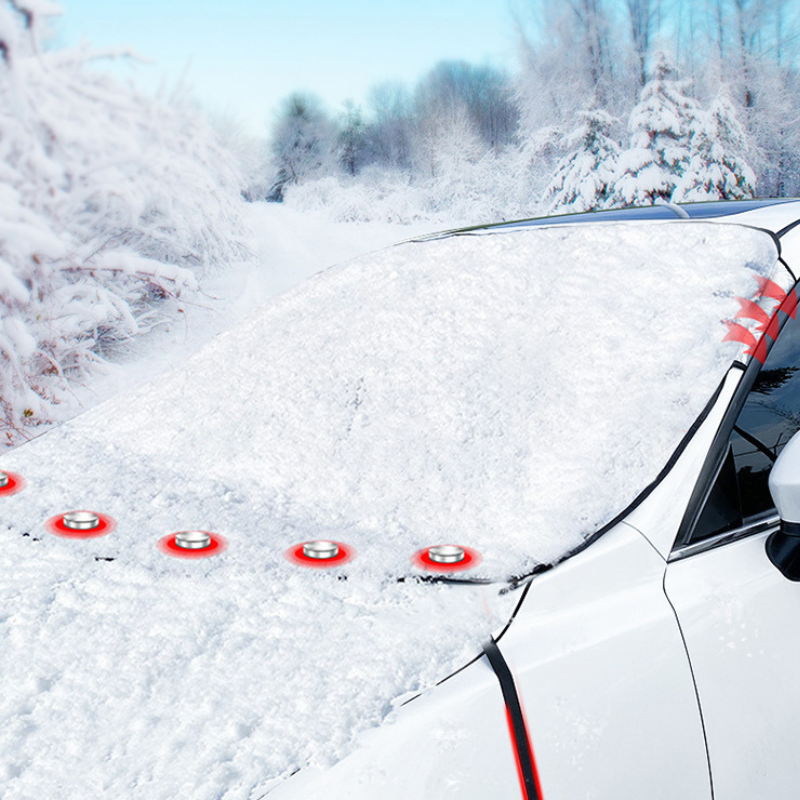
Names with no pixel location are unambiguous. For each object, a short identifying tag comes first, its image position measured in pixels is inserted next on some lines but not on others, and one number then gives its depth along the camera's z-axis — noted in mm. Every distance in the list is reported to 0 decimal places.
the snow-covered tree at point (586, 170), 14547
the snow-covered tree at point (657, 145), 13922
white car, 944
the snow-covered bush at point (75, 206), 4363
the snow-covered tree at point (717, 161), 14141
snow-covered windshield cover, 1363
